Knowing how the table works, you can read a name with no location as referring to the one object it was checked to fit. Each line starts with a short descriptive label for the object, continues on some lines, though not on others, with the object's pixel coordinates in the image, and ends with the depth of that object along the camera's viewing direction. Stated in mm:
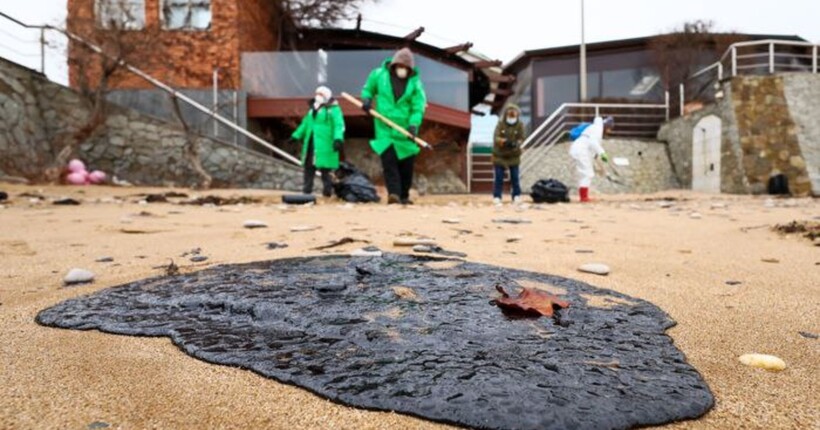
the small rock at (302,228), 3148
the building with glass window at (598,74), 17359
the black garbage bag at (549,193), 7410
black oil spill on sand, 810
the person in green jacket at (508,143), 8055
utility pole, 16594
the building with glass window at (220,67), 10797
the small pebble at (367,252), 2163
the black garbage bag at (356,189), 6609
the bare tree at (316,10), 14375
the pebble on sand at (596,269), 1926
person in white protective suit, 8335
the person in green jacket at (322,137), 7496
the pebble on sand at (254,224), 3344
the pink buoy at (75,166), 9047
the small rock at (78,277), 1679
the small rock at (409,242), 2554
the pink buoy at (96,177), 9250
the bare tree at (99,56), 9641
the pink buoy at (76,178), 8730
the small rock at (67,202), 5258
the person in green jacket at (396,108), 6168
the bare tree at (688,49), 16406
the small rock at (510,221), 3888
